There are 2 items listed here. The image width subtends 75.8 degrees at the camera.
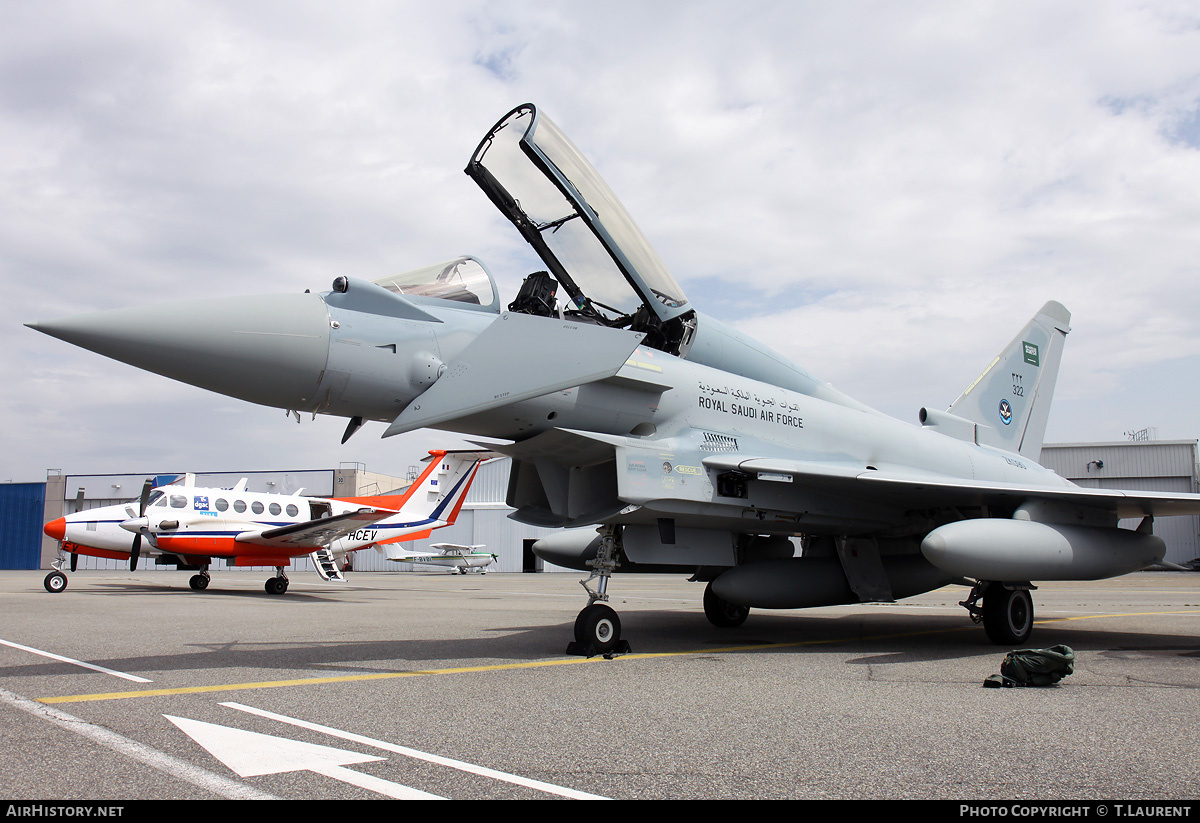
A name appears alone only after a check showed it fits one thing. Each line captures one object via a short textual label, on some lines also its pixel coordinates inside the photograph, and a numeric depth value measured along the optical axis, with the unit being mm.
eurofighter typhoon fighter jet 5773
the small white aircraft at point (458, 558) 40719
